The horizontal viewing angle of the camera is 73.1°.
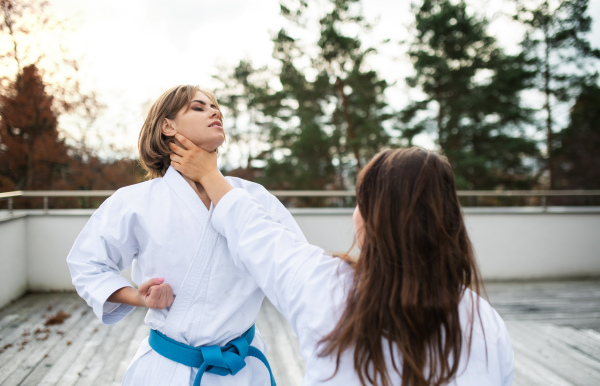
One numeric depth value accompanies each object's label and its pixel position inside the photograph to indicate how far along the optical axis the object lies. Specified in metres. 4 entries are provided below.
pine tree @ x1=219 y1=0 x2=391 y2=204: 9.33
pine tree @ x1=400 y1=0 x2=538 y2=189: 9.34
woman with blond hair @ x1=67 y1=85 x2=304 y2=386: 0.87
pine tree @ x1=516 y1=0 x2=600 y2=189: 9.78
